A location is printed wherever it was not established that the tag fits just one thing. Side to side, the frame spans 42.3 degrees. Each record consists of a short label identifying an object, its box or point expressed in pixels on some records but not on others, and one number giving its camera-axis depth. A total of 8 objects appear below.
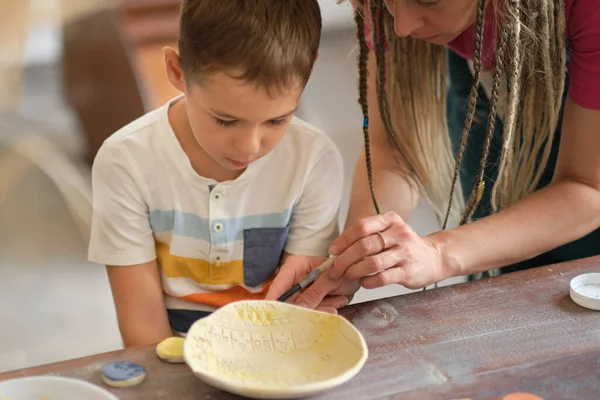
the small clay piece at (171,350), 0.94
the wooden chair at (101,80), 2.94
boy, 1.09
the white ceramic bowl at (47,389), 0.85
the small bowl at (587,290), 1.05
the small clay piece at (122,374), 0.89
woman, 1.13
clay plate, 0.85
